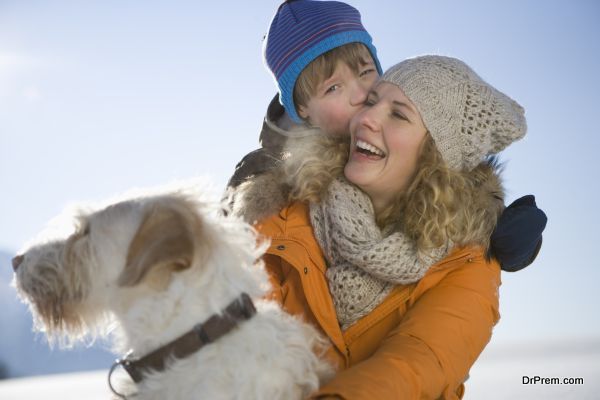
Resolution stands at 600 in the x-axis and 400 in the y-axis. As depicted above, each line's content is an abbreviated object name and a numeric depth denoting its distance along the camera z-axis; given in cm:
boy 401
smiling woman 326
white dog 237
